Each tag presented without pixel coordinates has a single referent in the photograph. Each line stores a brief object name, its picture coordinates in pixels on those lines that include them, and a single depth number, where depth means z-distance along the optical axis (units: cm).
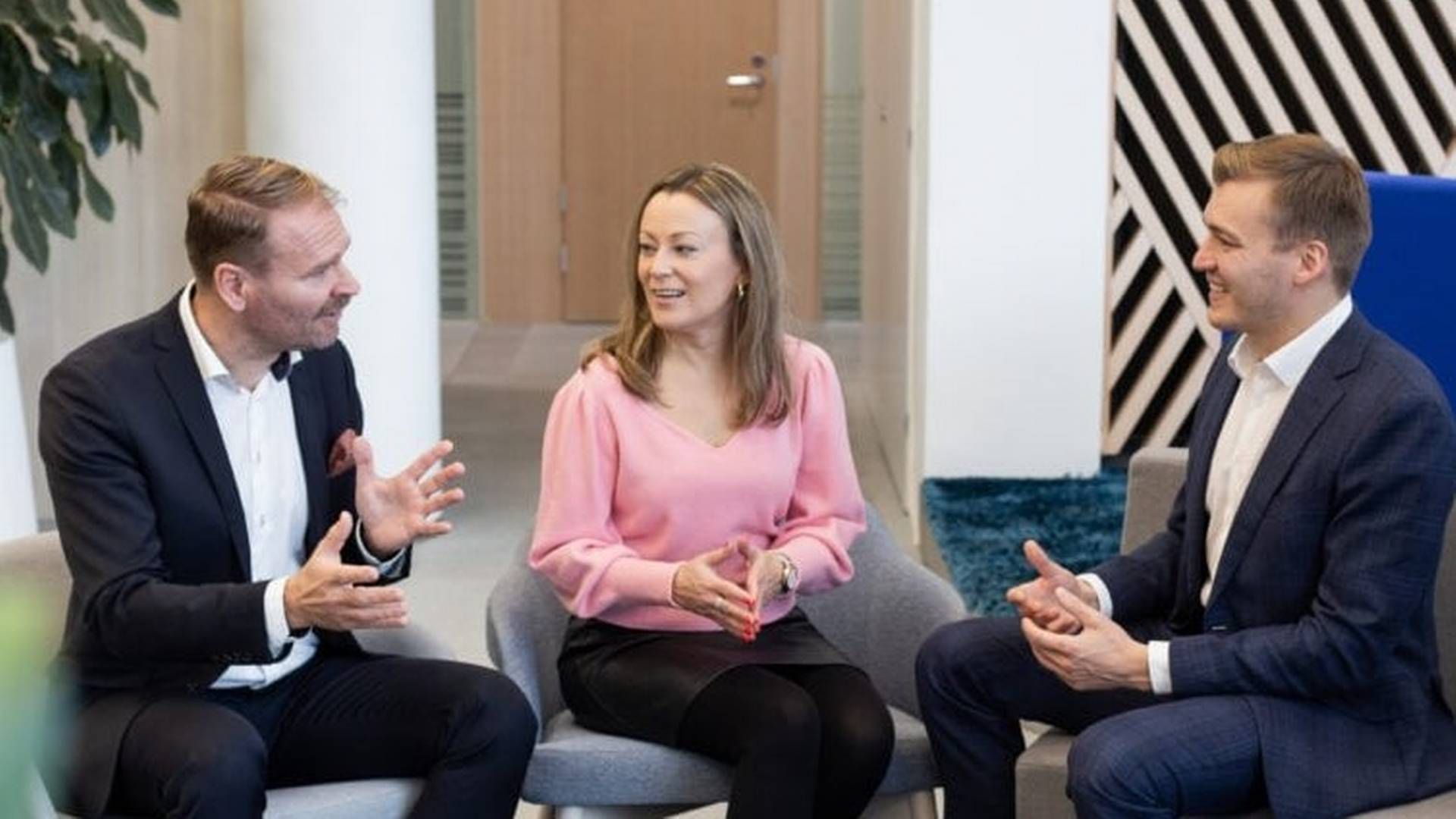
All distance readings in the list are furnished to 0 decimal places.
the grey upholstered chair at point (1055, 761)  296
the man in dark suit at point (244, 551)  272
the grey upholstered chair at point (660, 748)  303
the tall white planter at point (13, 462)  520
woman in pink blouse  300
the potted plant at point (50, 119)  548
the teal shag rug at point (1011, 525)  540
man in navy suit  270
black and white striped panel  684
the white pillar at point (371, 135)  638
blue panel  473
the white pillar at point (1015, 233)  638
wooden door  1110
